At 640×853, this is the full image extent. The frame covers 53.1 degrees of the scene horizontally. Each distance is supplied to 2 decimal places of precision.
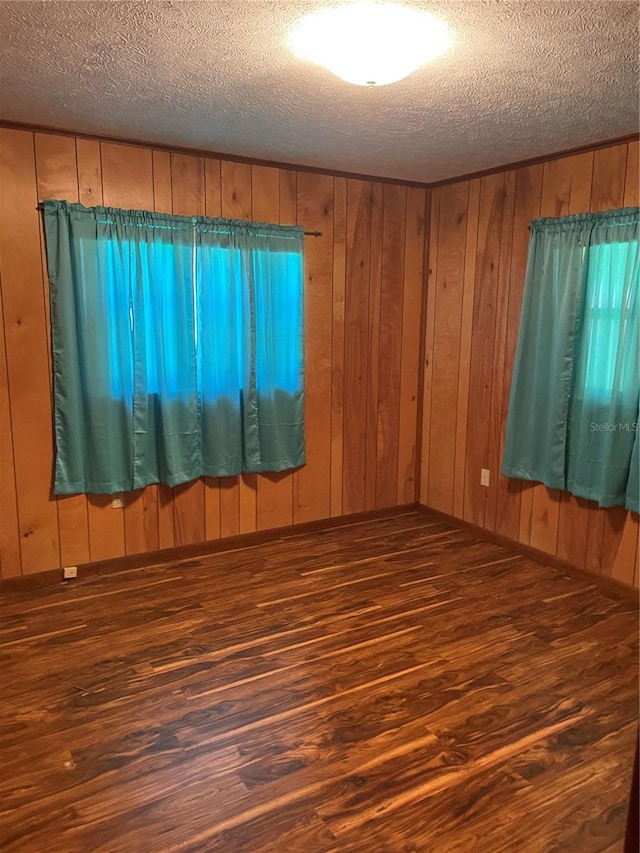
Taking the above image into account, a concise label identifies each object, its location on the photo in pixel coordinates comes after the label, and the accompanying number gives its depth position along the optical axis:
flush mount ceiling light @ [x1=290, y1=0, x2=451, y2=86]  2.02
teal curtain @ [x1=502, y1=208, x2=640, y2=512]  3.30
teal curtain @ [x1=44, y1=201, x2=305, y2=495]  3.41
